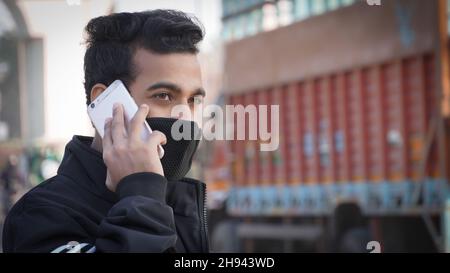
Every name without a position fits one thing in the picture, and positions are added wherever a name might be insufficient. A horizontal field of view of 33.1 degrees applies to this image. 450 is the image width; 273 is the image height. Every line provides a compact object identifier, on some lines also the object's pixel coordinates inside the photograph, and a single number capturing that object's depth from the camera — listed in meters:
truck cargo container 8.01
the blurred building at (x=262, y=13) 9.58
